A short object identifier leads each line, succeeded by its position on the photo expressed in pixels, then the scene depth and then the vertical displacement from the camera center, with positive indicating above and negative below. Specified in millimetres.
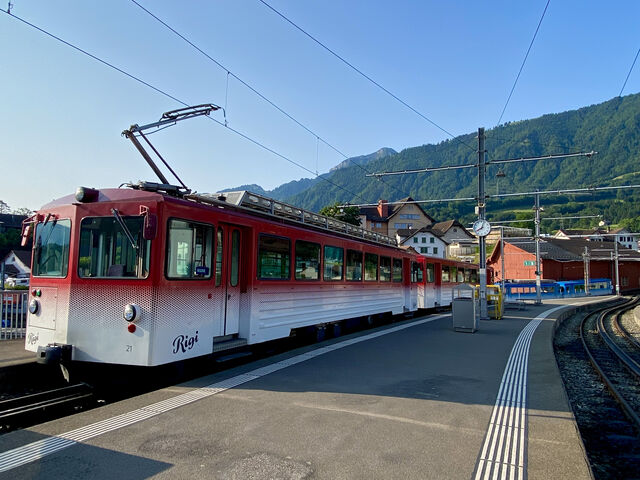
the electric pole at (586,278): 44312 +373
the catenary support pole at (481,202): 16812 +2878
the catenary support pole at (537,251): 28192 +1969
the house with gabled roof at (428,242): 76312 +6152
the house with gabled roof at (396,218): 87312 +11480
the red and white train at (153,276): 6273 -23
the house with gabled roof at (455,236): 84625 +8622
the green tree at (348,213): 48756 +7154
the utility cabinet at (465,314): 13859 -1061
